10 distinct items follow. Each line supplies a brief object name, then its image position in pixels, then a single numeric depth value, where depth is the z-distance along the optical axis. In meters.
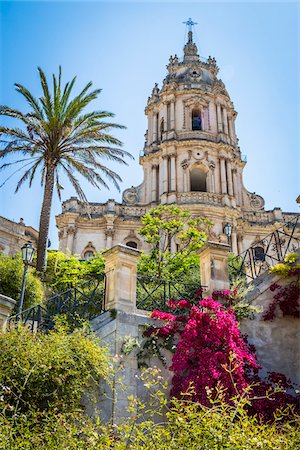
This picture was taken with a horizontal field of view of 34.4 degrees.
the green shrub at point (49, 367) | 8.41
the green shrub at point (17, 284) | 16.59
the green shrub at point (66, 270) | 19.06
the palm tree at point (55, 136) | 19.94
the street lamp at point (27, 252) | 13.75
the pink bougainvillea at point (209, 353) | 9.42
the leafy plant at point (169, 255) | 20.25
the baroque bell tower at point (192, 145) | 35.84
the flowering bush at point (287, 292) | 11.49
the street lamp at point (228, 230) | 22.08
